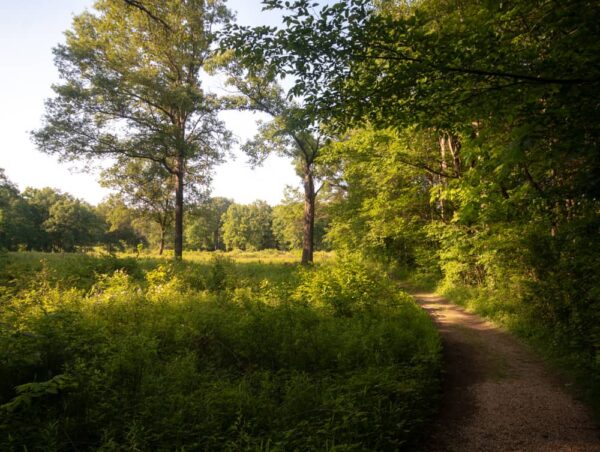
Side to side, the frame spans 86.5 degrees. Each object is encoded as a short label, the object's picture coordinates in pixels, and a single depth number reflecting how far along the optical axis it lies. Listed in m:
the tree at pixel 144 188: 19.67
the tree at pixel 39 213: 55.03
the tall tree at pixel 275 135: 18.80
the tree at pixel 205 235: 86.56
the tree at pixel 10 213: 45.59
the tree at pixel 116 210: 28.12
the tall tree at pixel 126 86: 16.38
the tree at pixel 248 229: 89.56
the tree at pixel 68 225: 57.09
